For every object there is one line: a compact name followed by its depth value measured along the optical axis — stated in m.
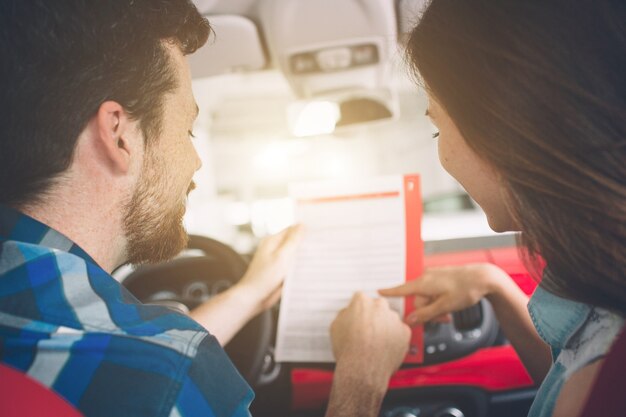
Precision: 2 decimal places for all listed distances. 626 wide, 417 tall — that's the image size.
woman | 0.48
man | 0.44
